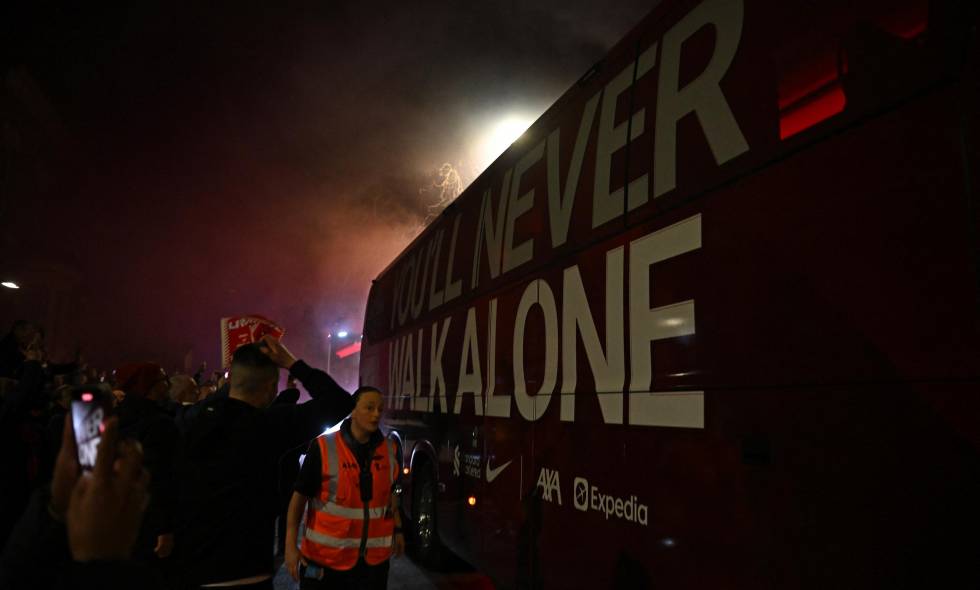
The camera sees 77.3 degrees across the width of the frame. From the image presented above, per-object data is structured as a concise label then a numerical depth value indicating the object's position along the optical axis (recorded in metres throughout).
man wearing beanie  3.37
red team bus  1.82
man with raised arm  2.51
